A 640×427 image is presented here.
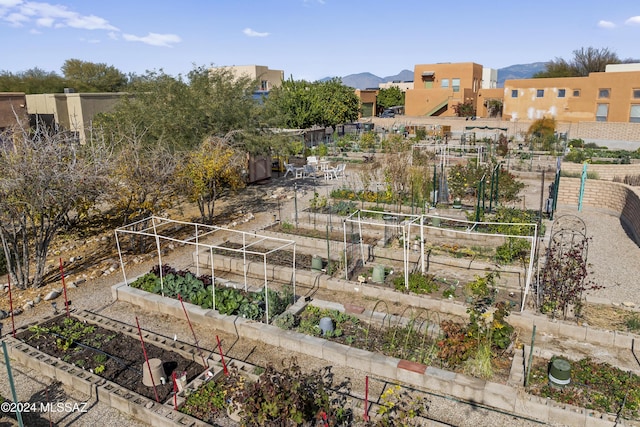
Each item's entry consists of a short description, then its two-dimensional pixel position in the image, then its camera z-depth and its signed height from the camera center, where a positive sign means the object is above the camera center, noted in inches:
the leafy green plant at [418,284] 398.3 -147.7
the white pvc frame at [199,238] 431.5 -147.7
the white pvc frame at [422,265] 351.5 -131.8
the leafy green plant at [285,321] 343.5 -153.8
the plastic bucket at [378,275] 421.2 -145.5
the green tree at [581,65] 2470.5 +264.7
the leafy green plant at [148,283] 415.2 -151.6
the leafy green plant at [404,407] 228.7 -166.2
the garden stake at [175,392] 263.7 -161.5
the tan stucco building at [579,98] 1437.0 +49.5
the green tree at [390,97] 2716.5 +101.2
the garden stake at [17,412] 243.0 -154.3
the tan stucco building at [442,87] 2064.5 +125.1
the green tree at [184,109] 671.1 +11.0
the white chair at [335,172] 894.2 -112.3
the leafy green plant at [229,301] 366.0 -149.2
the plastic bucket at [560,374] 268.4 -151.8
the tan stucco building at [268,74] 2659.9 +251.3
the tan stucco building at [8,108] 1031.7 +23.9
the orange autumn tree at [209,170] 558.6 -66.2
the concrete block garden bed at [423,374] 252.7 -160.6
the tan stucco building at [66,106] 1363.2 +36.1
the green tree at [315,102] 1348.4 +40.8
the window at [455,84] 2272.4 +144.7
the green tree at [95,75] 2359.7 +223.7
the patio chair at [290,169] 922.9 -106.5
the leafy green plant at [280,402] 216.7 -137.5
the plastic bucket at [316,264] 447.2 -143.1
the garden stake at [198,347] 305.7 -162.1
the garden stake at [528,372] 270.5 -151.2
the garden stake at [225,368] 294.4 -160.0
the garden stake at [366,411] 251.2 -161.0
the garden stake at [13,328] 350.9 -162.8
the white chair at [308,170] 949.2 -113.8
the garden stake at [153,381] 268.7 -157.2
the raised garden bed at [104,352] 296.4 -164.5
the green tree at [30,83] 1932.8 +152.2
